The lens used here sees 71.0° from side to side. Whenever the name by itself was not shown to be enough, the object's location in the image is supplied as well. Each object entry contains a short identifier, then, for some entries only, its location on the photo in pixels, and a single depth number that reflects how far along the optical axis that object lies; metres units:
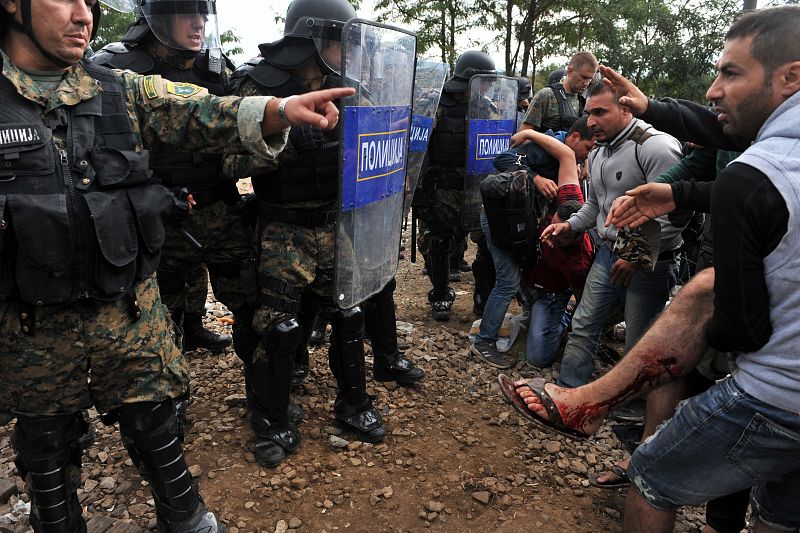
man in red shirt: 3.63
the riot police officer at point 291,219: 2.45
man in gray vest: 1.43
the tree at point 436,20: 14.86
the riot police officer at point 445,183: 4.42
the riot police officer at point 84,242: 1.59
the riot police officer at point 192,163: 2.84
